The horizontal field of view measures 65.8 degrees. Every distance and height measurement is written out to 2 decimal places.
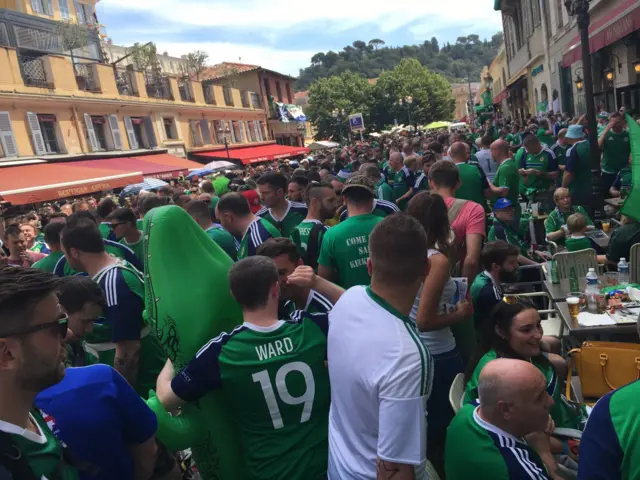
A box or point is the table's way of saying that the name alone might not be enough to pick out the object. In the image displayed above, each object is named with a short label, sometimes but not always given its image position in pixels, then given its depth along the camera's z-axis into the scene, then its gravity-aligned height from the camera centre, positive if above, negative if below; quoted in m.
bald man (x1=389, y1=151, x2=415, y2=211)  8.05 -0.56
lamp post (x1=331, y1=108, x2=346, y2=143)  38.78 +3.33
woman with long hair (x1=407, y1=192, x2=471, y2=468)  2.87 -1.01
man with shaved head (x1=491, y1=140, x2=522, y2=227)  6.61 -0.68
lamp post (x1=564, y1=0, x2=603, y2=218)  7.27 +0.16
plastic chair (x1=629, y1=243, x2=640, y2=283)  4.41 -1.37
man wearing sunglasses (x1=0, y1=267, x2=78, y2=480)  1.50 -0.47
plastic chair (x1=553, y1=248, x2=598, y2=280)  4.87 -1.38
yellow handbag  3.24 -1.63
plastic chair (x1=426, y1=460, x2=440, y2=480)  2.04 -1.37
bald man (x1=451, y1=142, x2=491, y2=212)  6.05 -0.58
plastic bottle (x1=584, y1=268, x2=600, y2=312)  4.13 -1.46
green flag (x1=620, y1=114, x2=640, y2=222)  3.79 -0.66
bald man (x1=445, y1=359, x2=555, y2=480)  1.89 -1.17
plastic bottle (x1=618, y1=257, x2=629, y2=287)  4.44 -1.43
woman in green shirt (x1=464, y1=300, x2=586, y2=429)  2.79 -1.23
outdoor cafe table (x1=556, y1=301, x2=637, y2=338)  3.81 -1.62
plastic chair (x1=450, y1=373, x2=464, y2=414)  2.57 -1.34
